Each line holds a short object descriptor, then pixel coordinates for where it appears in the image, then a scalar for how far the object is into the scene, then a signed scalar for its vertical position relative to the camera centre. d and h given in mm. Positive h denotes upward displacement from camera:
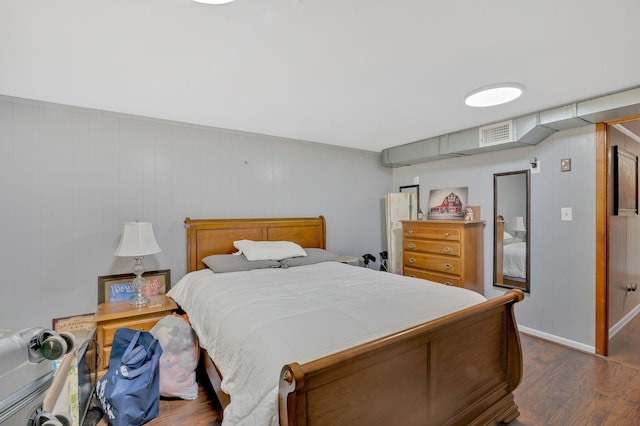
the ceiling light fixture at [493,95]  2182 +868
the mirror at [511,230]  3258 -224
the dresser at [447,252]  3340 -488
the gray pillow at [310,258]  3146 -503
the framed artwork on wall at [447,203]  3838 +89
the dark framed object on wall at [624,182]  3000 +276
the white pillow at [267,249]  3031 -383
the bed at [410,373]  1116 -745
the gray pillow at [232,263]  2824 -486
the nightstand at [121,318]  2367 -847
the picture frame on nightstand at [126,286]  2725 -669
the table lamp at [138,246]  2524 -267
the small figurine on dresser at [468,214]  3627 -49
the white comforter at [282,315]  1303 -571
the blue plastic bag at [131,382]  1849 -1068
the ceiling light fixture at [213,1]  1278 +895
